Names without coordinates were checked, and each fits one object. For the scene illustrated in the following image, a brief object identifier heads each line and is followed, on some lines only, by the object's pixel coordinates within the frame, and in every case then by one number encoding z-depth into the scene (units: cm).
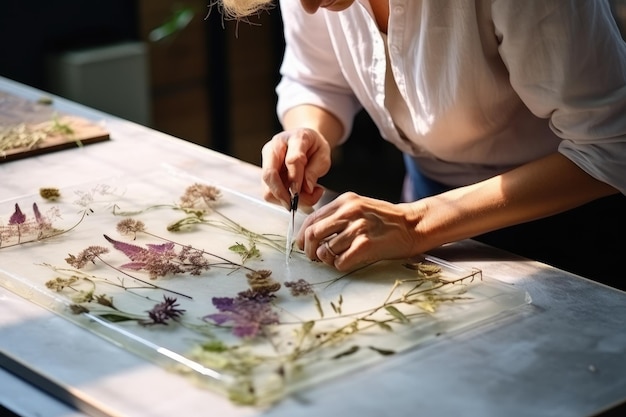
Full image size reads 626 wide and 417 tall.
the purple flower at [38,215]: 157
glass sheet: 129
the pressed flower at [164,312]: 134
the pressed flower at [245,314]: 133
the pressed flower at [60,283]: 141
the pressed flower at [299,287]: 140
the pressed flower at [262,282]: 140
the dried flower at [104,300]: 138
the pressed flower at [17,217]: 157
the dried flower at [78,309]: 137
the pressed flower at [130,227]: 154
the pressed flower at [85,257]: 146
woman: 145
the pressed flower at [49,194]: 164
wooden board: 180
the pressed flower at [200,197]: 162
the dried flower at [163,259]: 145
